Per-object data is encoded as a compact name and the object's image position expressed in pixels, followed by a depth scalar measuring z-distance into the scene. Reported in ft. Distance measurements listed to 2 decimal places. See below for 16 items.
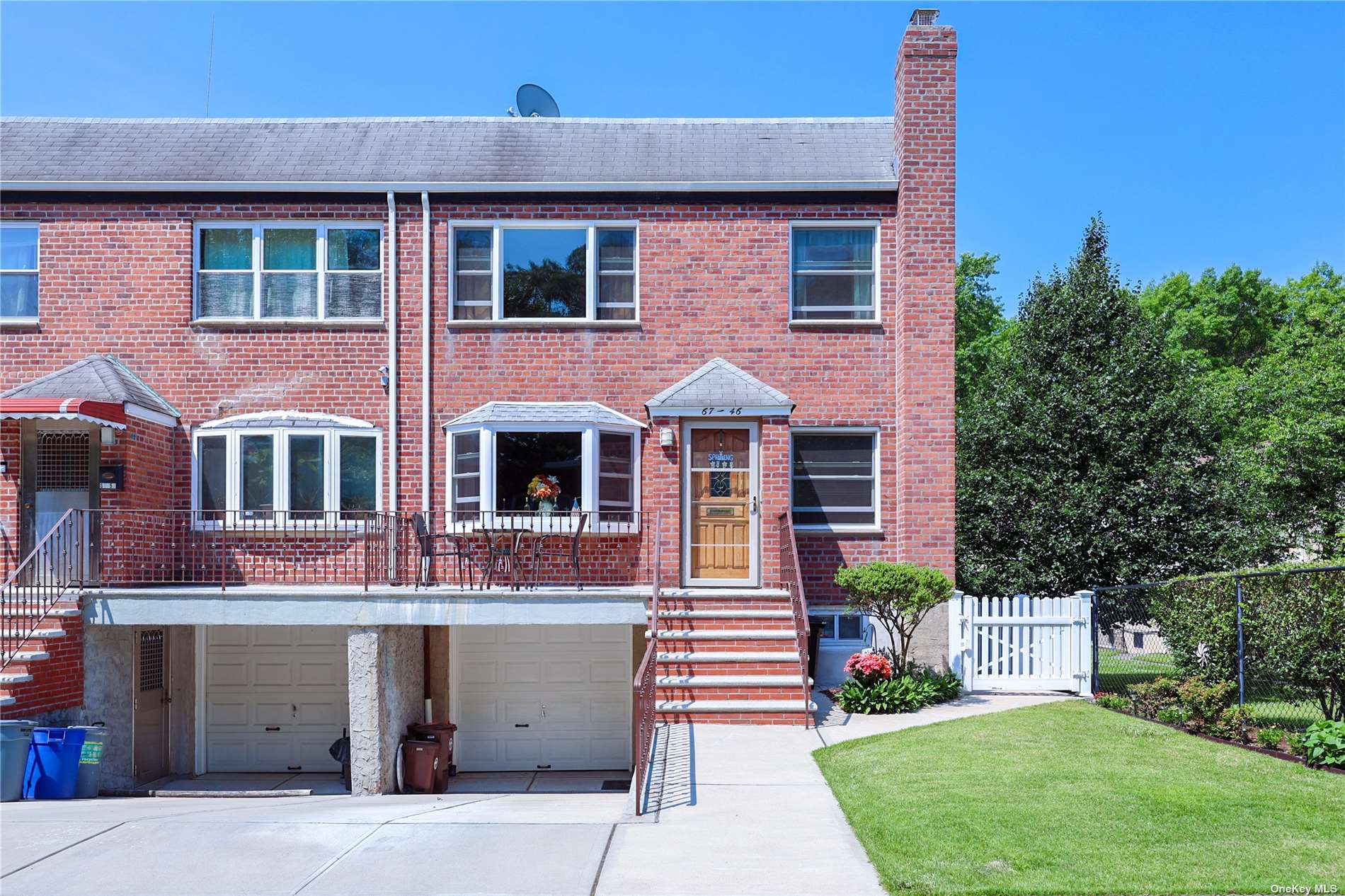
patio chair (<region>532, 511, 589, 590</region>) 45.39
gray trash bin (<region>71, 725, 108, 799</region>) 35.32
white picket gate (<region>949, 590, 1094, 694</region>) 43.34
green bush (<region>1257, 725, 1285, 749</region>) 30.91
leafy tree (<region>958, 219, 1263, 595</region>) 53.21
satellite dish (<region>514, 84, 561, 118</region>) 57.52
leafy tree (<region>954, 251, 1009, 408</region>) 116.78
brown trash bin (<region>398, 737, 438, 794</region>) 41.52
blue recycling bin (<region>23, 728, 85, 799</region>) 34.09
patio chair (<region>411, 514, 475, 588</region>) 45.57
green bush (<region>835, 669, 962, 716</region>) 39.34
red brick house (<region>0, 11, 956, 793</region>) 46.32
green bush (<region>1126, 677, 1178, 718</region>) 36.78
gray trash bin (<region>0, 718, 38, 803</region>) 33.06
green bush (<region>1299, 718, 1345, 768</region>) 28.07
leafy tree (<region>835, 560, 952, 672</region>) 40.11
